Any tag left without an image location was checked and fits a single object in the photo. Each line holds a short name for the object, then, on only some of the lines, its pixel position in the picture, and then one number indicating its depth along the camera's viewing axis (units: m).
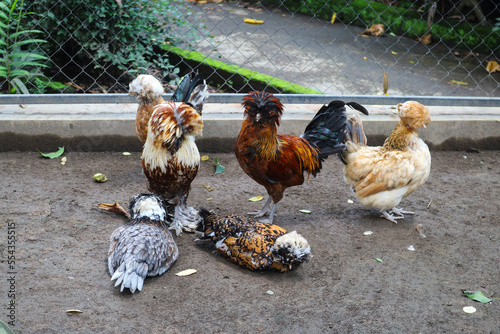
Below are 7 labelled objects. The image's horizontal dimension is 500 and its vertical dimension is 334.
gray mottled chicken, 3.20
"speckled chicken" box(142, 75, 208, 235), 3.78
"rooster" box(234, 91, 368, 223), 3.86
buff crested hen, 4.12
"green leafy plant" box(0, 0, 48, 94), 5.18
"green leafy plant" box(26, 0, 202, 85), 5.71
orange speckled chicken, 3.40
